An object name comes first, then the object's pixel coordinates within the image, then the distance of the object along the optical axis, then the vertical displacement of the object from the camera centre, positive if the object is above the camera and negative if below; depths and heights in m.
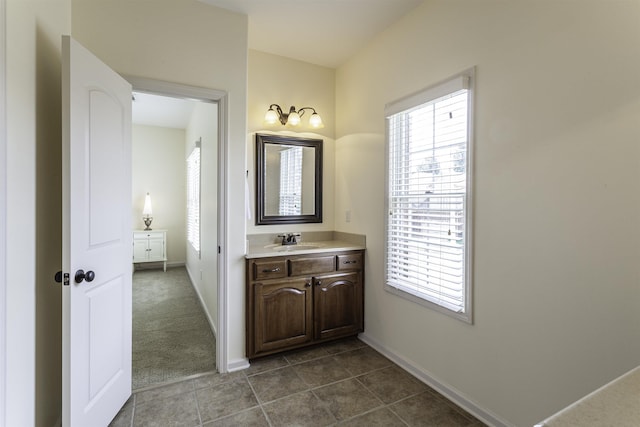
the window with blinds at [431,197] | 2.06 +0.11
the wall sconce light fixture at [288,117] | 3.01 +0.92
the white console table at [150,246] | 5.70 -0.66
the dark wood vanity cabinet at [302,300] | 2.58 -0.78
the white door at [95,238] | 1.55 -0.16
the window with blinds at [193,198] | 4.50 +0.20
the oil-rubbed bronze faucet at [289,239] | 3.11 -0.28
